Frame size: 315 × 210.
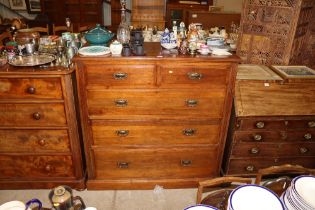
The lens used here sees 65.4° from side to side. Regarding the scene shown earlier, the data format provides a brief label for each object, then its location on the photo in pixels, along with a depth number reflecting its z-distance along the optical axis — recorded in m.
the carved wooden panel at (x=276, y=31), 2.65
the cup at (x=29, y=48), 2.36
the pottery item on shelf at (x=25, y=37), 2.60
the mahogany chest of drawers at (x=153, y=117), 2.07
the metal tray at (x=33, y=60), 2.16
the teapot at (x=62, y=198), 1.04
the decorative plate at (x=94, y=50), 2.03
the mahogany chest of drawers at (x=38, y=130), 2.07
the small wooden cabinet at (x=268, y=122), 2.35
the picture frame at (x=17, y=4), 7.75
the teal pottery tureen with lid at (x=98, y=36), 2.28
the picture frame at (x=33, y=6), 7.72
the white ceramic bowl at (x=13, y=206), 1.12
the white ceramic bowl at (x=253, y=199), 1.11
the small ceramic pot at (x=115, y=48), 2.07
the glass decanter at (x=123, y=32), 2.30
